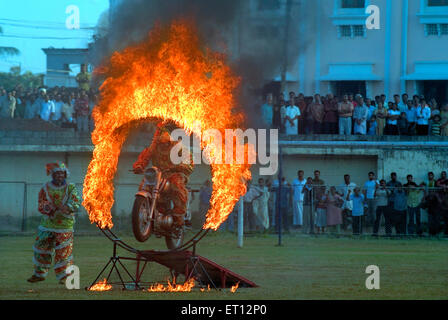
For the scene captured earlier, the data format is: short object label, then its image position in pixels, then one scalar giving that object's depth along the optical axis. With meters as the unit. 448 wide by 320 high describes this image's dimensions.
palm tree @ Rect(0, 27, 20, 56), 48.75
